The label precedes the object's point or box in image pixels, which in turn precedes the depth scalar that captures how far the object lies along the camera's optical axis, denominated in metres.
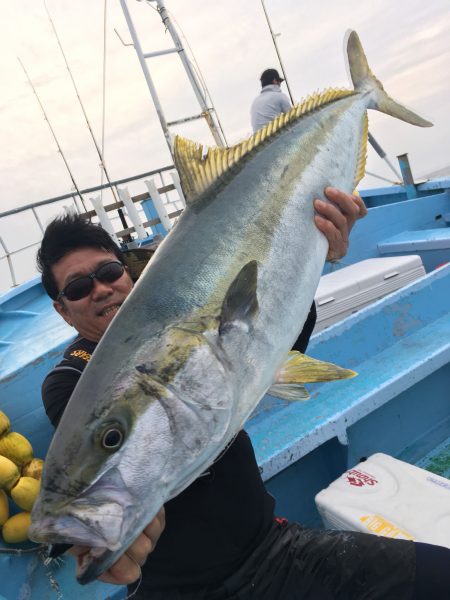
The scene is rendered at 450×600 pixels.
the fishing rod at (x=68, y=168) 8.39
